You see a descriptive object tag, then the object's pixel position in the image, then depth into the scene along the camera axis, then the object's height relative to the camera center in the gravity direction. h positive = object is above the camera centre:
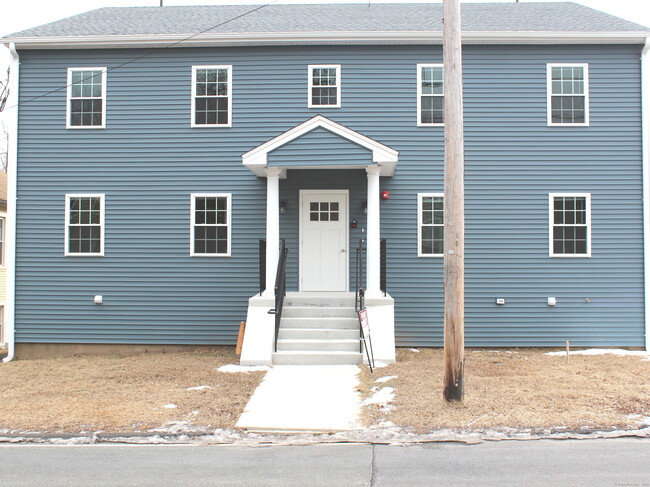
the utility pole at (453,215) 6.64 +0.47
